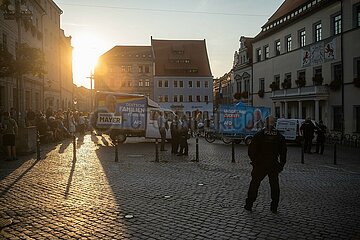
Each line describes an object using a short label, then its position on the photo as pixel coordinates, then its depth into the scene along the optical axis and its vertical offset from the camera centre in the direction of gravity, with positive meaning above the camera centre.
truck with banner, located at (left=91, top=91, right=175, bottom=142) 22.72 +0.04
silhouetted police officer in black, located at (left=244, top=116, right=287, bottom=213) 7.15 -0.85
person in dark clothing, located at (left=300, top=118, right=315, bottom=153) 19.11 -0.85
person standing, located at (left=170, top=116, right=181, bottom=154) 17.34 -0.92
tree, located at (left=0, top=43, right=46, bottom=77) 17.62 +2.79
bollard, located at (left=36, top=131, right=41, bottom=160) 14.28 -1.38
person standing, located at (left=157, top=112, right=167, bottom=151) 18.77 -0.71
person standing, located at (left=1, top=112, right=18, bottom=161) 14.24 -0.68
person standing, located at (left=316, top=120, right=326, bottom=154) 19.11 -1.08
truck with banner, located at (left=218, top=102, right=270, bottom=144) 24.34 -0.36
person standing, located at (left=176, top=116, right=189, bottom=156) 16.75 -1.03
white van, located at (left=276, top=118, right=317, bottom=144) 24.45 -0.95
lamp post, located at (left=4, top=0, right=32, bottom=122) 16.55 +4.91
